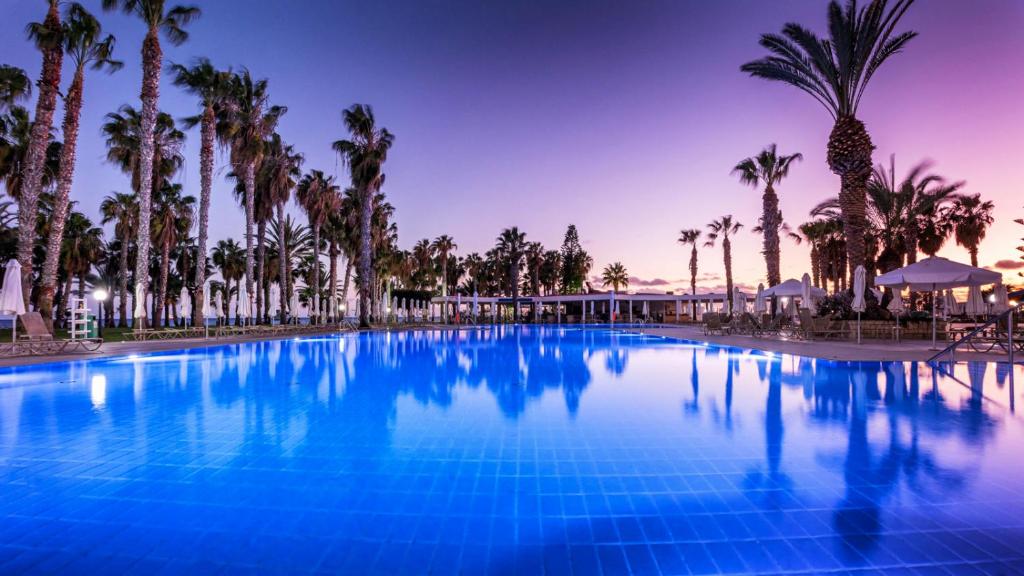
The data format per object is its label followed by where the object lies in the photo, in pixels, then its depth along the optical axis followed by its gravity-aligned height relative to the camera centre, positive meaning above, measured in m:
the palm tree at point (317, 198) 31.33 +6.53
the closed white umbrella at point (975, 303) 15.01 -0.36
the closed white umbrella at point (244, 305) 21.94 -0.18
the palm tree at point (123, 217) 31.20 +5.52
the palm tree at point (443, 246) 57.72 +6.15
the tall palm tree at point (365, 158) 28.89 +8.32
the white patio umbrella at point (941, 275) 13.68 +0.47
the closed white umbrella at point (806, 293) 16.78 +0.02
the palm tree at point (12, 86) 18.11 +8.14
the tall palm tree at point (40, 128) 15.36 +5.51
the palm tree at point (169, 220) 30.84 +5.41
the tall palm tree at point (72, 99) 15.67 +6.70
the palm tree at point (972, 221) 30.44 +4.37
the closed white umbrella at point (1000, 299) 14.62 -0.24
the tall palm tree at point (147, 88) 17.32 +7.56
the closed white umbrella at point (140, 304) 17.48 -0.05
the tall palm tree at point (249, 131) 23.66 +8.20
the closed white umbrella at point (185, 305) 19.13 -0.12
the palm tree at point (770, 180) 26.59 +6.26
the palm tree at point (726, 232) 41.97 +5.46
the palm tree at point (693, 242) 51.19 +5.55
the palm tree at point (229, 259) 50.59 +4.38
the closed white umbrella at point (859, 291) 14.52 +0.05
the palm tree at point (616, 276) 71.56 +2.93
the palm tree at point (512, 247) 53.09 +5.53
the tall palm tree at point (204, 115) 20.78 +8.08
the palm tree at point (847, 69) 15.78 +7.67
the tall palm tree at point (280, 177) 27.73 +7.02
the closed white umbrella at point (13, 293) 12.77 +0.29
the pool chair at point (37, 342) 12.74 -1.03
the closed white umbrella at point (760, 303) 21.50 -0.39
